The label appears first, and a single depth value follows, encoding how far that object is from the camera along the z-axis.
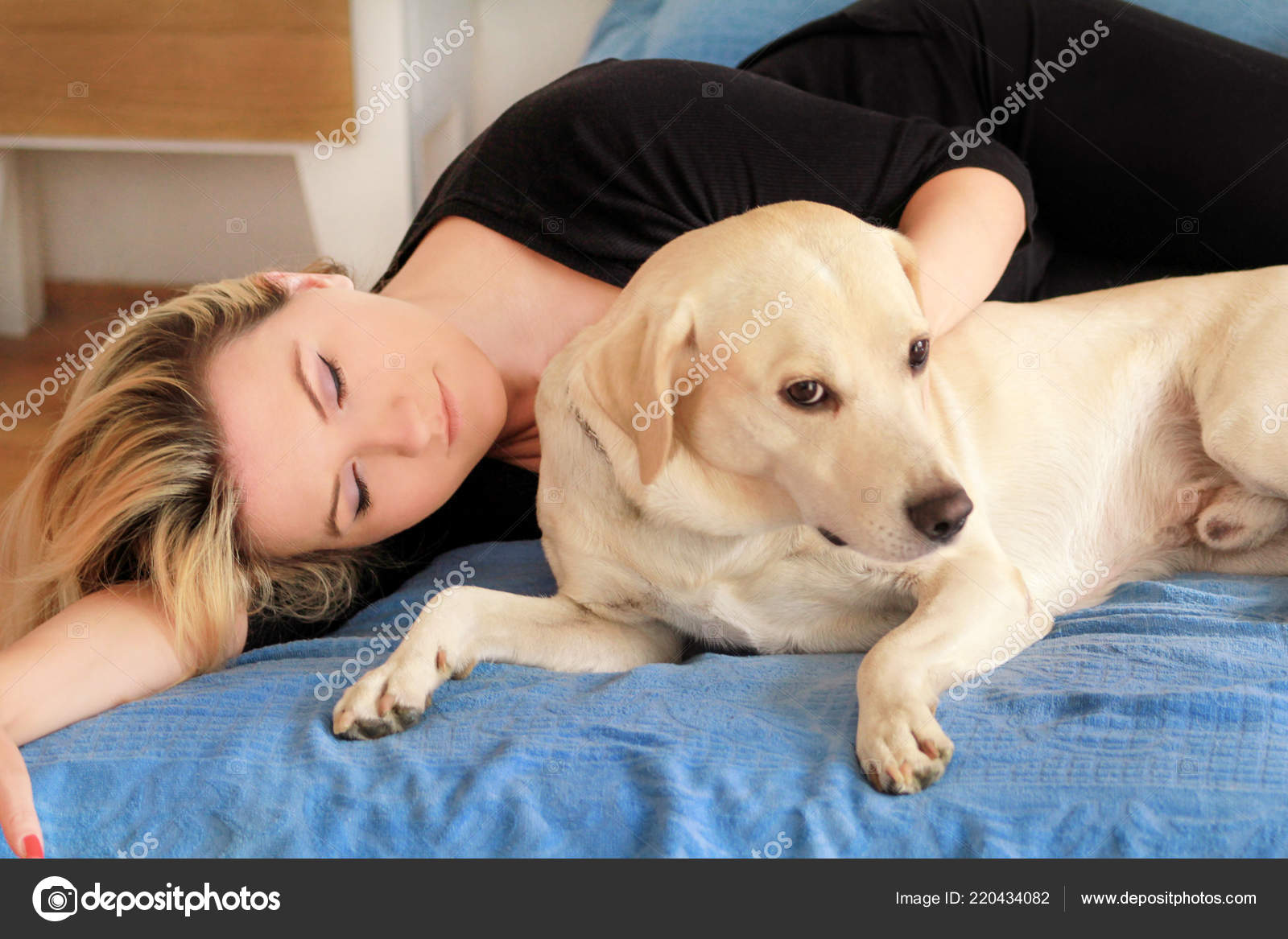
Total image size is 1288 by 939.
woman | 1.16
